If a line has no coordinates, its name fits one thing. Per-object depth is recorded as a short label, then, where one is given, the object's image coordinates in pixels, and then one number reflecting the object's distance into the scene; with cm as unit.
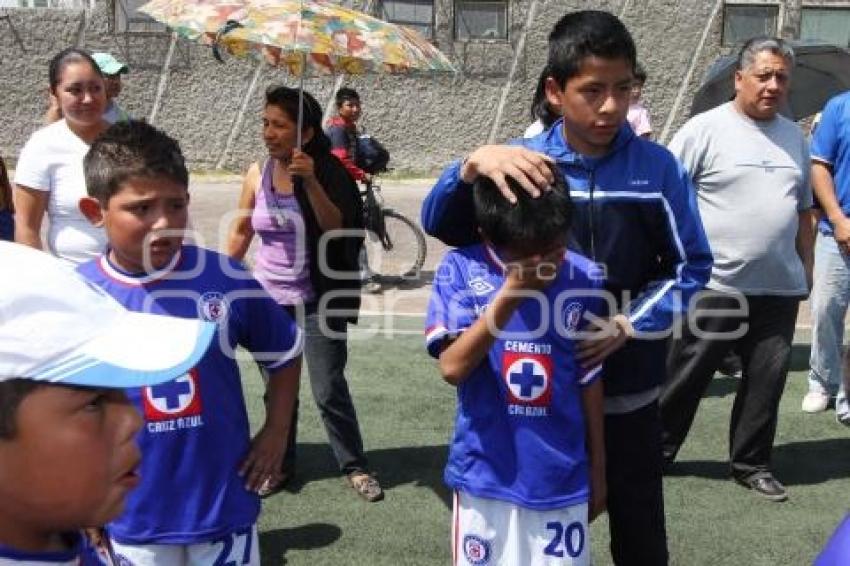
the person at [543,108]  269
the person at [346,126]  822
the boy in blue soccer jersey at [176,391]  219
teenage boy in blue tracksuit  238
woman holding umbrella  396
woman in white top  360
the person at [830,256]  472
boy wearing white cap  109
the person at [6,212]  416
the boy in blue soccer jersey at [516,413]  227
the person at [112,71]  562
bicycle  875
